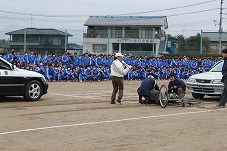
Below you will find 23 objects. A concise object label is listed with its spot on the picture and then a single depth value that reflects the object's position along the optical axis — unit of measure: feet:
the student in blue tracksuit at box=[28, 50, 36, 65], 80.07
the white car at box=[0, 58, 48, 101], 42.63
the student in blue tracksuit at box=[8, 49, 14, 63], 75.46
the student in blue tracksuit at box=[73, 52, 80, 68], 87.88
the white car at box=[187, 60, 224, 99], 48.37
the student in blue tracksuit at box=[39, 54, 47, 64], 82.77
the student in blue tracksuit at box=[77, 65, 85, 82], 83.87
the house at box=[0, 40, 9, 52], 107.73
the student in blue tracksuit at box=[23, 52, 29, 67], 79.24
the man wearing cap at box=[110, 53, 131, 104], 44.39
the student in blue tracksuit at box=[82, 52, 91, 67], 89.25
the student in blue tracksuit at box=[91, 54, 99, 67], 90.89
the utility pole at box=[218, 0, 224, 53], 186.04
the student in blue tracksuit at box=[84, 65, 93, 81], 84.94
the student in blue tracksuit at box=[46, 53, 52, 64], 84.24
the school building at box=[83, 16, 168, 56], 138.92
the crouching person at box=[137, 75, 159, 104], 44.13
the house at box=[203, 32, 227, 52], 187.85
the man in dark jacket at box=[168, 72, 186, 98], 44.92
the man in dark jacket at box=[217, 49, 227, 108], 42.75
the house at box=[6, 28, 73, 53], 104.12
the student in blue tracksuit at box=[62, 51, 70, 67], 86.48
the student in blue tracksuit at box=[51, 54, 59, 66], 85.04
